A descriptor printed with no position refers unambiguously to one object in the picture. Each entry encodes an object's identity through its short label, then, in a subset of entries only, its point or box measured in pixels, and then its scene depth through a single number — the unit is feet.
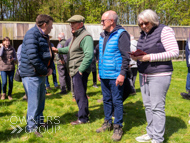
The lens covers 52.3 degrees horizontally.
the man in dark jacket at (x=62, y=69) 22.04
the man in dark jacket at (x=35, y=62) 11.09
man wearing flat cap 12.87
